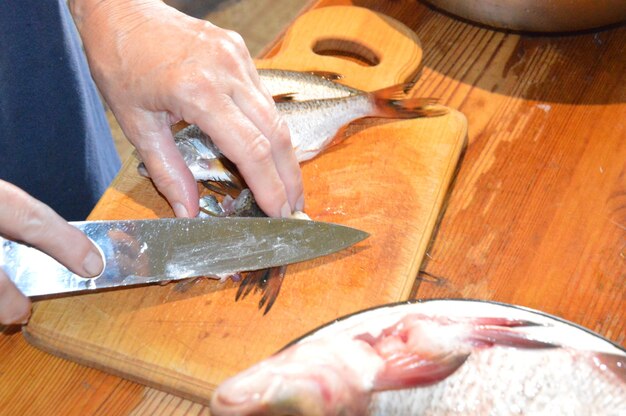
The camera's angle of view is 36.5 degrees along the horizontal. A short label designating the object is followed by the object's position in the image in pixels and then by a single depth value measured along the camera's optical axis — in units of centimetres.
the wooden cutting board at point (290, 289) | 55
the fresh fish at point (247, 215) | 57
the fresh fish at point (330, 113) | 64
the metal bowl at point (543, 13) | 68
